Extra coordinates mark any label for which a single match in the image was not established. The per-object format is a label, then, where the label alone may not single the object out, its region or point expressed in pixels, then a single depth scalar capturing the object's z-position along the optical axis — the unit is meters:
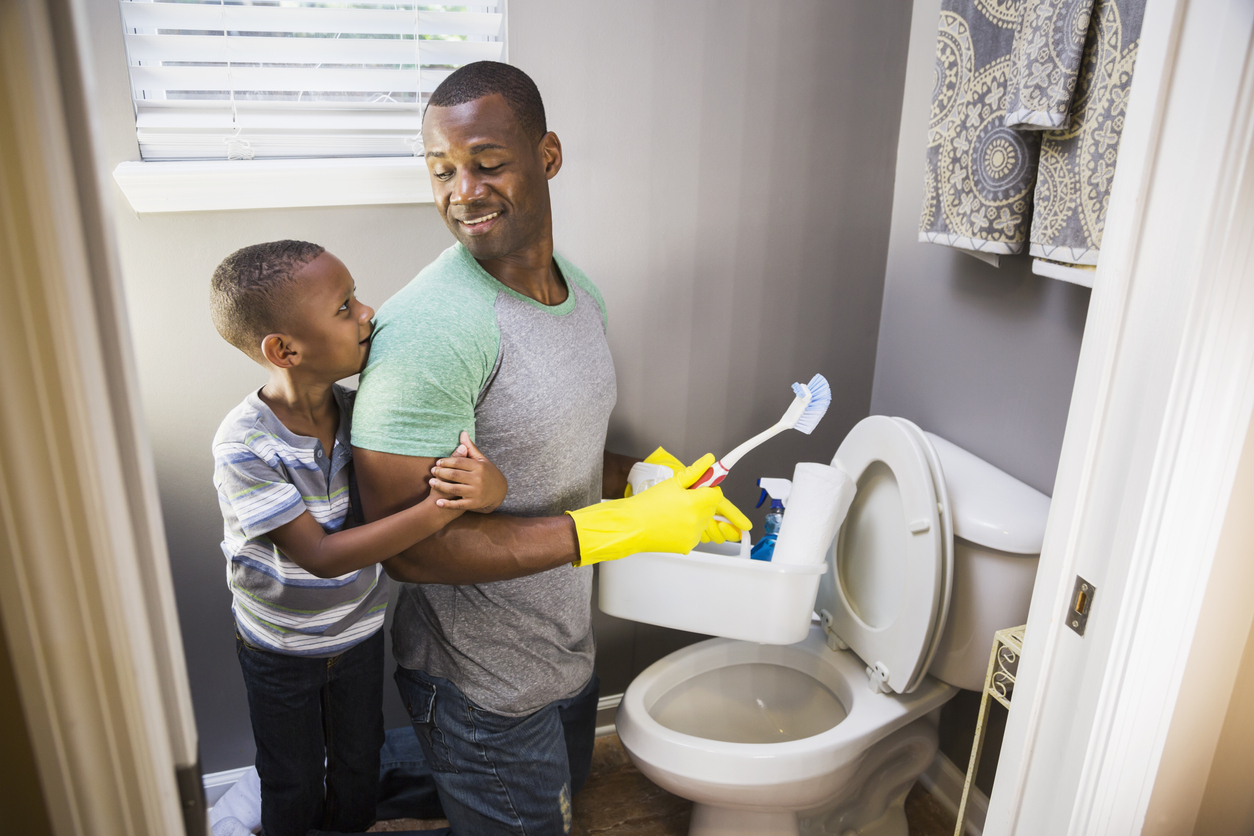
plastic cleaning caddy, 1.20
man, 0.91
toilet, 1.16
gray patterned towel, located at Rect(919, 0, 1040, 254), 1.09
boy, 0.94
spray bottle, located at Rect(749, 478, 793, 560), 1.36
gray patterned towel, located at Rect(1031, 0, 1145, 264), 0.91
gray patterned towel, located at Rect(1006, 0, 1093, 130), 0.96
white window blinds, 1.18
